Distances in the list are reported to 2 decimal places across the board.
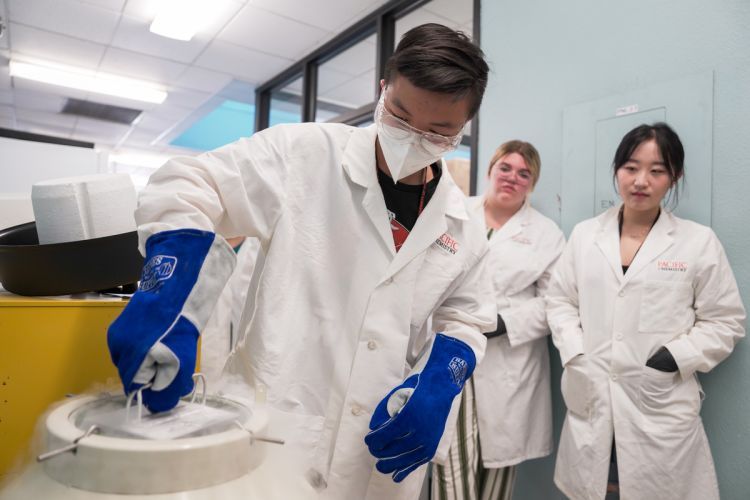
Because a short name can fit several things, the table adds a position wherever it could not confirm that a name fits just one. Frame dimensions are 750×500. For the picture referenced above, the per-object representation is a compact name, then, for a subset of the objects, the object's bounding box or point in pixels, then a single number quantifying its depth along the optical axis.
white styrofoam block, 0.82
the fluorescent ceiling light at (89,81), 4.60
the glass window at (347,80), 4.03
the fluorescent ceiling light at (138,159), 8.02
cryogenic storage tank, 0.45
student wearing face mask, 0.86
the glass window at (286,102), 4.89
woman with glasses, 1.96
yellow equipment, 0.69
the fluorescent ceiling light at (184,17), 3.42
